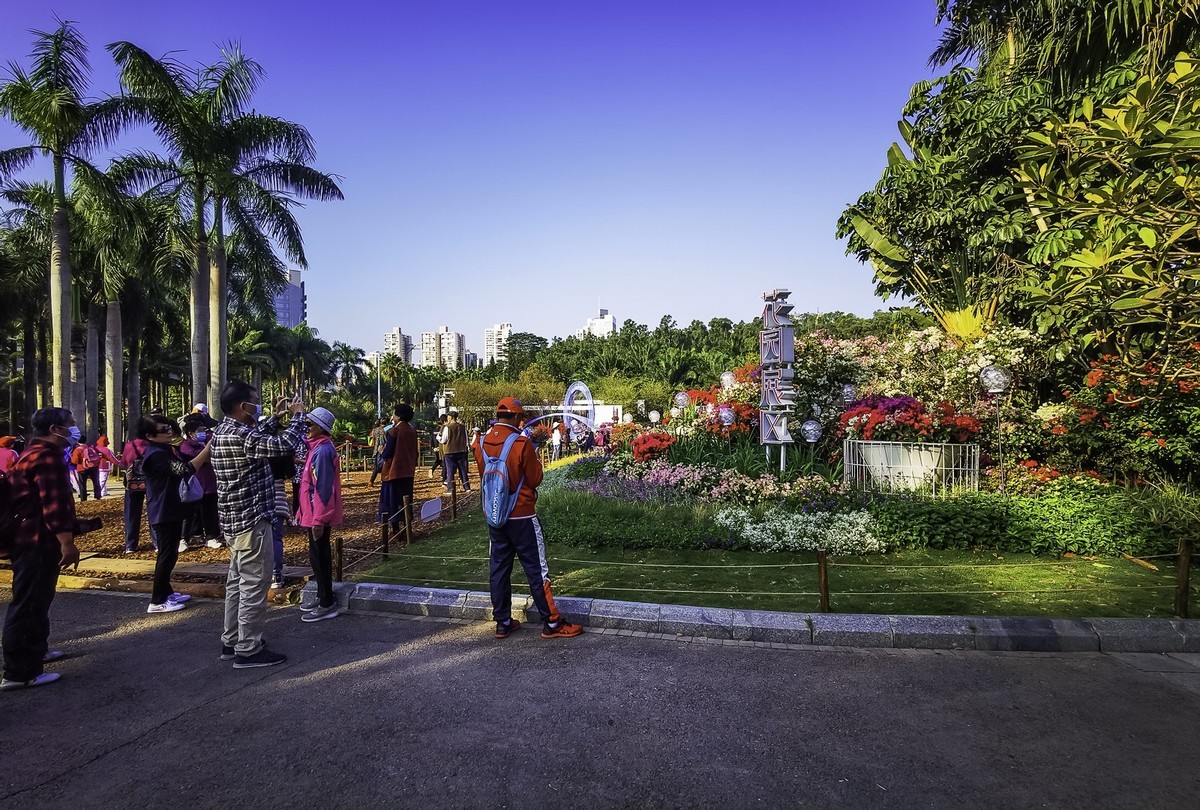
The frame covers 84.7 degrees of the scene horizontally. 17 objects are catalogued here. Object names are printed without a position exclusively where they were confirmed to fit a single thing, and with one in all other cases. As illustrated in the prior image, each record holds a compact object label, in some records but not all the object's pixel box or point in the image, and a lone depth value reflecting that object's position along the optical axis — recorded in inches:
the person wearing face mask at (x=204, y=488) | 315.6
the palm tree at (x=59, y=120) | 566.3
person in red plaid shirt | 171.9
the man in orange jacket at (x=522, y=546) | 202.2
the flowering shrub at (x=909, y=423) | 384.8
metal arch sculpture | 1042.1
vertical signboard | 435.5
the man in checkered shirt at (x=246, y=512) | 184.5
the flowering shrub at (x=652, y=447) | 463.8
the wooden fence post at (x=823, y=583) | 210.2
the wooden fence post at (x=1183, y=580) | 203.0
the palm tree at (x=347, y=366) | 2758.4
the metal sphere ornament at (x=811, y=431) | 412.2
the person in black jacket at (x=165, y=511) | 236.7
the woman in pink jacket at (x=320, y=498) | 222.5
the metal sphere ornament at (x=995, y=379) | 363.9
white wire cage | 382.9
